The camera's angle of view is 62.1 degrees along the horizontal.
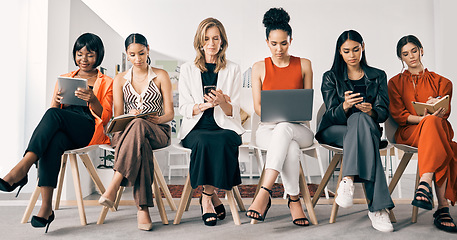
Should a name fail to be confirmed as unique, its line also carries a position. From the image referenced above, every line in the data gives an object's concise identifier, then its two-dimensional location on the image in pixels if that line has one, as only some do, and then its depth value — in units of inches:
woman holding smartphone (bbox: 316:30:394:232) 85.1
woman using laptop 89.7
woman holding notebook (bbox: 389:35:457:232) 87.5
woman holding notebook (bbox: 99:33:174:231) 86.7
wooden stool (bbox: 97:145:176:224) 94.0
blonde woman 91.7
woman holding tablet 85.0
